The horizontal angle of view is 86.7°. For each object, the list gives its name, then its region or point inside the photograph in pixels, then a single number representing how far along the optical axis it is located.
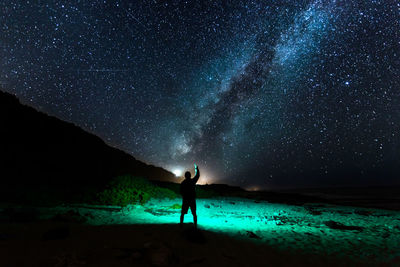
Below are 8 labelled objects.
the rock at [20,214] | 7.03
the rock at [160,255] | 4.56
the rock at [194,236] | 5.96
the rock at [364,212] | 14.61
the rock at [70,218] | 7.52
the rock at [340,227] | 9.47
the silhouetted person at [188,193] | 7.73
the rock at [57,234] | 5.35
